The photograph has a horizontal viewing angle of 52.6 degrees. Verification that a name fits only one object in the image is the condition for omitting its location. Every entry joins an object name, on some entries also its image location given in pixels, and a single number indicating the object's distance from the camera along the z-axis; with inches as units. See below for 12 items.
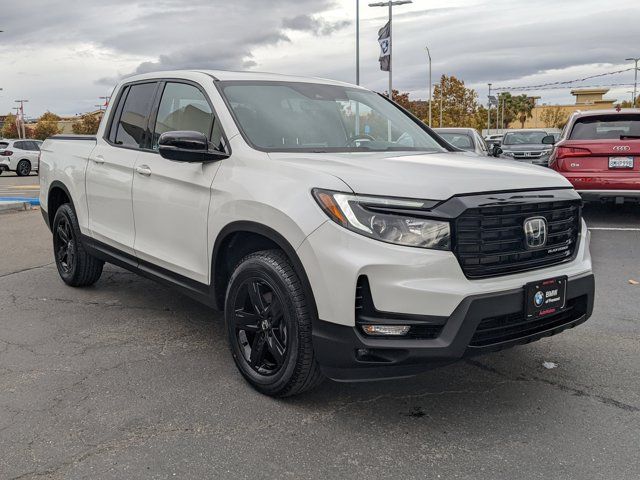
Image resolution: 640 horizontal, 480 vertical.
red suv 358.0
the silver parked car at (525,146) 740.6
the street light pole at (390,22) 1035.3
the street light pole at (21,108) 3748.0
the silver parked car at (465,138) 479.2
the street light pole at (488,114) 3134.4
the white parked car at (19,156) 1041.5
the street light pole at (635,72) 2700.8
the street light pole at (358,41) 1055.0
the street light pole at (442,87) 2576.3
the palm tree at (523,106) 4207.7
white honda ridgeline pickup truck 117.6
